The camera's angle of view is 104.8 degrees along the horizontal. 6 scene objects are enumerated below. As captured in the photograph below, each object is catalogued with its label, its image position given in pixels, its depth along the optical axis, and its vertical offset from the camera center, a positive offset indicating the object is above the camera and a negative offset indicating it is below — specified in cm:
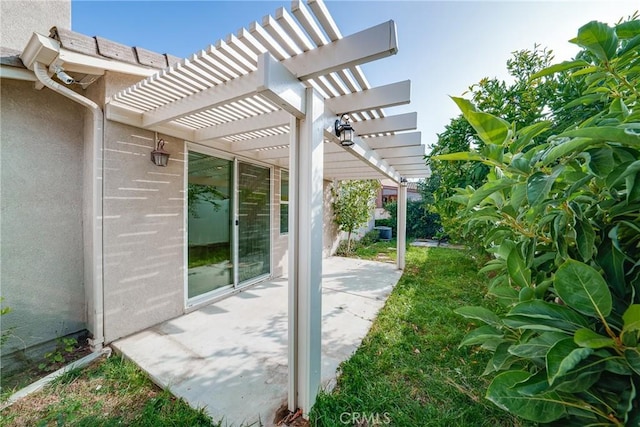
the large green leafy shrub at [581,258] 77 -18
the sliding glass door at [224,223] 482 -27
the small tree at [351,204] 1097 +32
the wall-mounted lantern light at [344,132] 302 +97
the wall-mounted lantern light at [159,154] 399 +92
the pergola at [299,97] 203 +131
